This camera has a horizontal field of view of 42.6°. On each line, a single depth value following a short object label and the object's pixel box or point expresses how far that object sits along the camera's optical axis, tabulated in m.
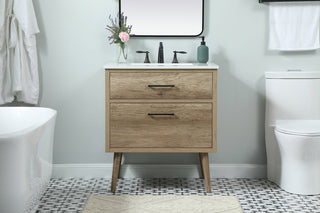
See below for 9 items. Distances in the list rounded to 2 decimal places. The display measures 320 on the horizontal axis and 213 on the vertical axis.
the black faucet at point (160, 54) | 3.00
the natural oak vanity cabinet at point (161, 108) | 2.68
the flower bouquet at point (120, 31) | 2.91
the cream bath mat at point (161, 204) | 2.57
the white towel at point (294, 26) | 3.01
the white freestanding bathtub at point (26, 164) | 1.87
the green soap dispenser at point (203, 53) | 2.92
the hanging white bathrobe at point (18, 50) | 2.88
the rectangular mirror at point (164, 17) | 3.04
